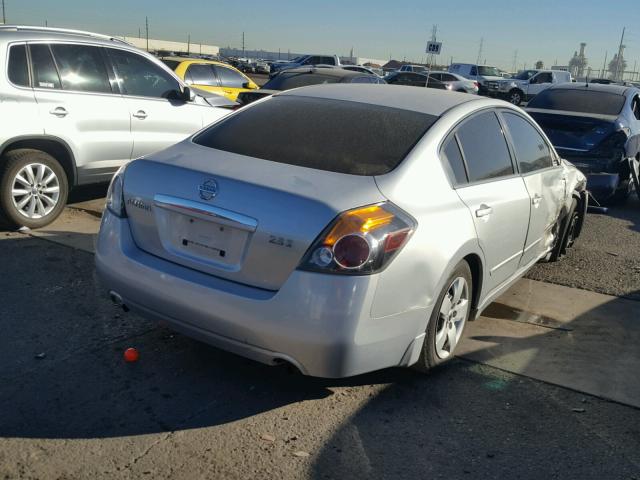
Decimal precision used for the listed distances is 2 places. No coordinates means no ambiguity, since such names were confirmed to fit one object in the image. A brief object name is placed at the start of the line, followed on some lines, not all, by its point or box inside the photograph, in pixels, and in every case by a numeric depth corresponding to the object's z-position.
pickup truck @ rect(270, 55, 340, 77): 38.12
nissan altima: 3.03
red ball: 3.81
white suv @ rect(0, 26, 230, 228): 6.20
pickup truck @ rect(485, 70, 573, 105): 34.72
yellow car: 12.70
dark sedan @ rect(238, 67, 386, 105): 10.41
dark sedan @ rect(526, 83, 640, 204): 8.80
